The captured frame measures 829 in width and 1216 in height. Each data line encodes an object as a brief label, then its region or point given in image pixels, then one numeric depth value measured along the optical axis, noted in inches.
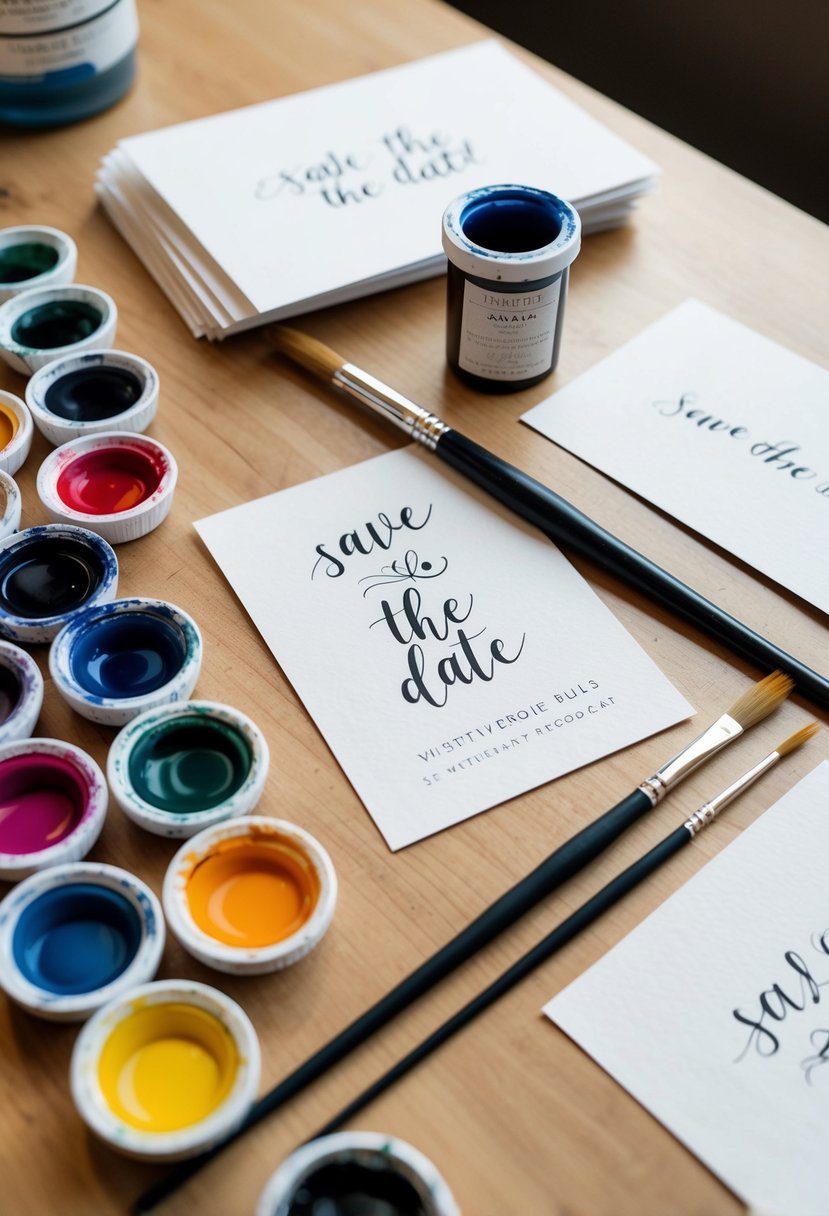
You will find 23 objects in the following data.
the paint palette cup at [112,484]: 28.7
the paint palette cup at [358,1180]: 18.6
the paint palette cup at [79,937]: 20.7
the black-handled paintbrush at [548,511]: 27.0
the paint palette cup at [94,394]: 30.6
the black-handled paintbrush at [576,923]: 20.6
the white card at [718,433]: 29.6
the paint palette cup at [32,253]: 34.8
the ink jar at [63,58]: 36.5
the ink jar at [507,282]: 29.7
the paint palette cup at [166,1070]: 19.2
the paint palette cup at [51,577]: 26.5
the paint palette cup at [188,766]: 23.2
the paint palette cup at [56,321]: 32.4
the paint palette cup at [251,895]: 21.5
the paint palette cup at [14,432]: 29.8
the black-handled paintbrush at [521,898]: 20.4
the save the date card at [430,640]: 25.2
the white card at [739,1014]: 20.1
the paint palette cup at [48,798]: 23.0
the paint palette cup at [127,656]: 25.1
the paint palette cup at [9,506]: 28.1
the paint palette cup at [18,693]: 24.4
